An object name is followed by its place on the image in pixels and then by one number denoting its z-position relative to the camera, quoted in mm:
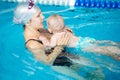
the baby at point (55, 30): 3344
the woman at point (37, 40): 3502
